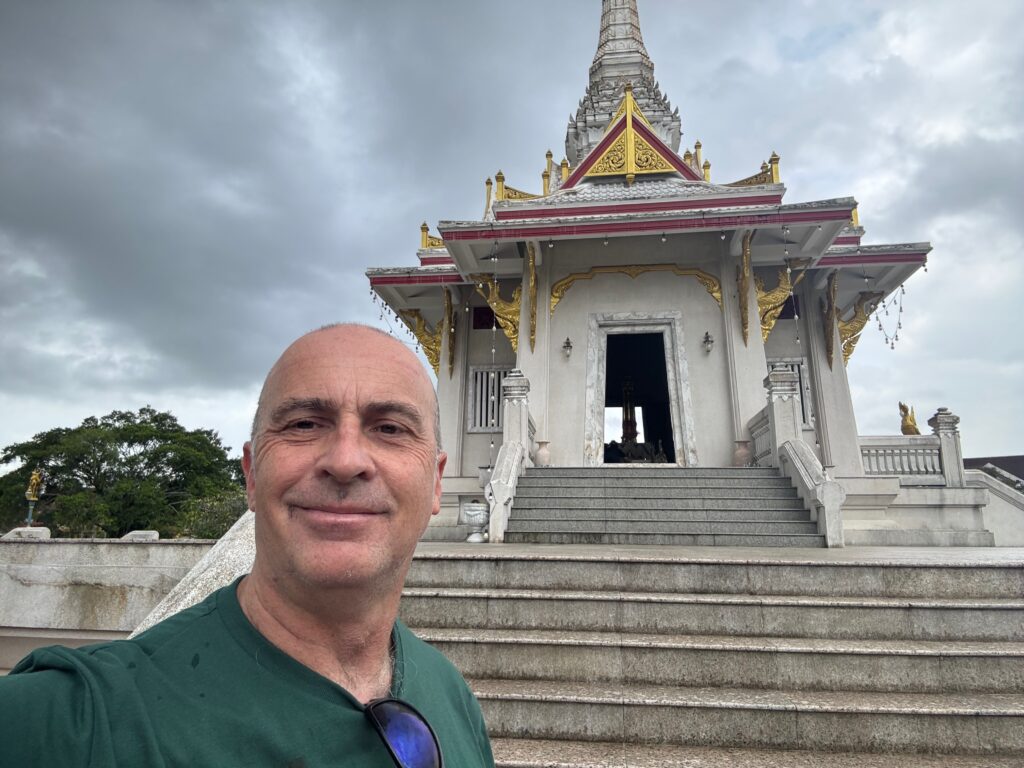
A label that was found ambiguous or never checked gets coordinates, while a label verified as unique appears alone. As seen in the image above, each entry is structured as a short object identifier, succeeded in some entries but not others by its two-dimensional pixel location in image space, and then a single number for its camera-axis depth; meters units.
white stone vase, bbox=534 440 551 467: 8.95
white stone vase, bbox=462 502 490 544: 6.58
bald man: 0.68
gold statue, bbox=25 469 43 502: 10.40
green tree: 21.81
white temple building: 8.08
